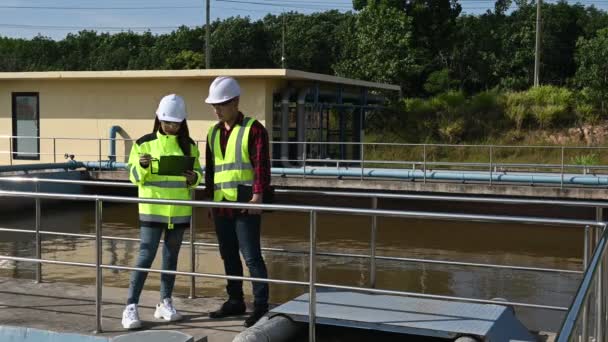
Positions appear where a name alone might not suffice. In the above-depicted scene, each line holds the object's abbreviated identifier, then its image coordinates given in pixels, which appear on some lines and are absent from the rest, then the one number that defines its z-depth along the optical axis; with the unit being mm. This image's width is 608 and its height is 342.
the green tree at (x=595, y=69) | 33344
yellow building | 21516
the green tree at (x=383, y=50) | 38250
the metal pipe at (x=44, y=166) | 18575
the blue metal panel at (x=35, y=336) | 5207
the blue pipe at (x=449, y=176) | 18141
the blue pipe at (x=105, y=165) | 20984
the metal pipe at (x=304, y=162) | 19453
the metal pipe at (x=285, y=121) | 21672
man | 5551
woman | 5637
